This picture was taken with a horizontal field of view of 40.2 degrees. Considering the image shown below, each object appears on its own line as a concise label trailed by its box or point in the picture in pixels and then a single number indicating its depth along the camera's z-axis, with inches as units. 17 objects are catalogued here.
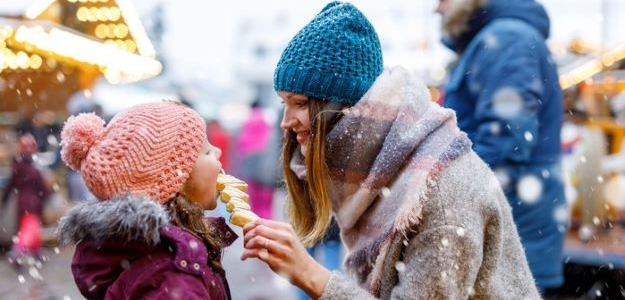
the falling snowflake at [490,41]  140.8
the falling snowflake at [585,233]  277.8
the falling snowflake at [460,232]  86.4
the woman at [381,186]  87.1
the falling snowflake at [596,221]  289.6
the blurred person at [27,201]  350.9
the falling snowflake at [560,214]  145.3
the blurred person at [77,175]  374.0
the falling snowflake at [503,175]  138.5
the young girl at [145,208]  88.5
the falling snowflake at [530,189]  140.3
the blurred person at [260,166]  353.7
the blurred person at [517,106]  137.4
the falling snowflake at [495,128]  136.3
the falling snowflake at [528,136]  137.1
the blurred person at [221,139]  473.9
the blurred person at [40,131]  418.0
